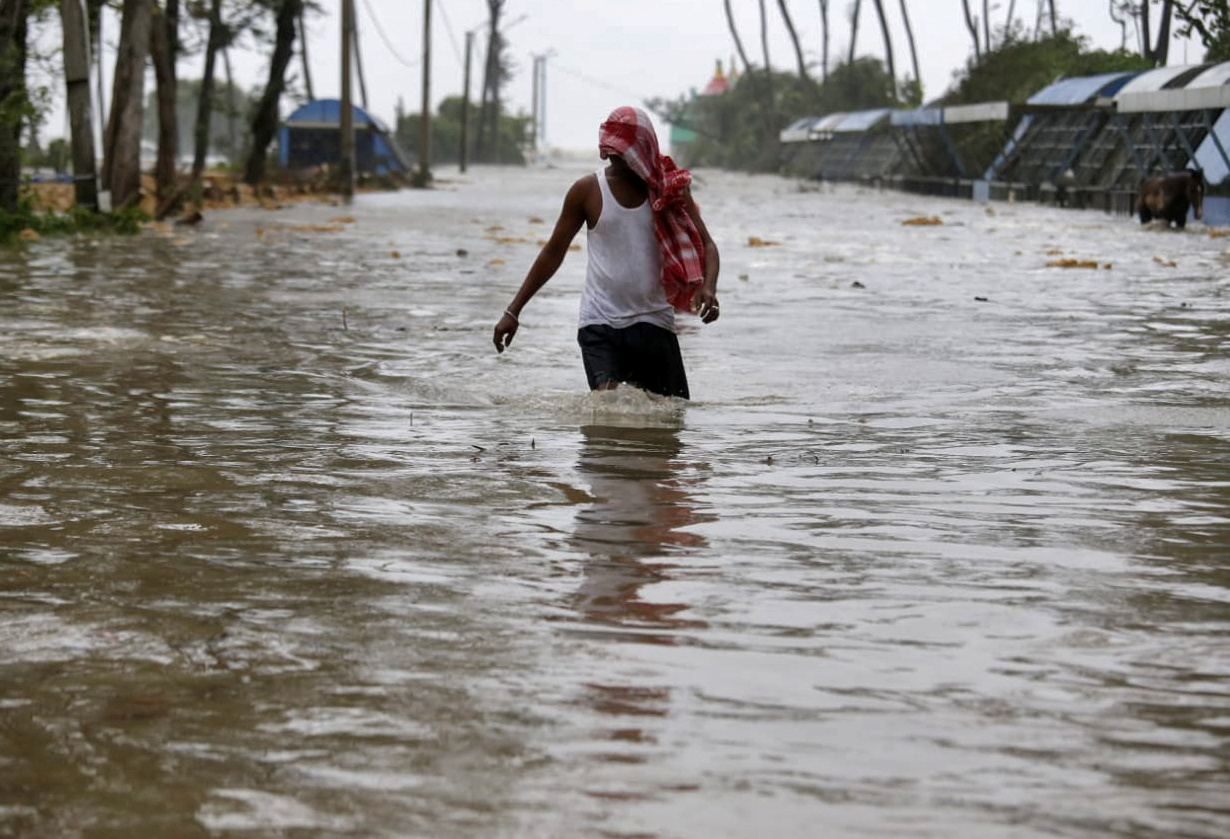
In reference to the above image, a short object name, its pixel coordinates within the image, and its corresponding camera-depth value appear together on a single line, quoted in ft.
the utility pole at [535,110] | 479.00
